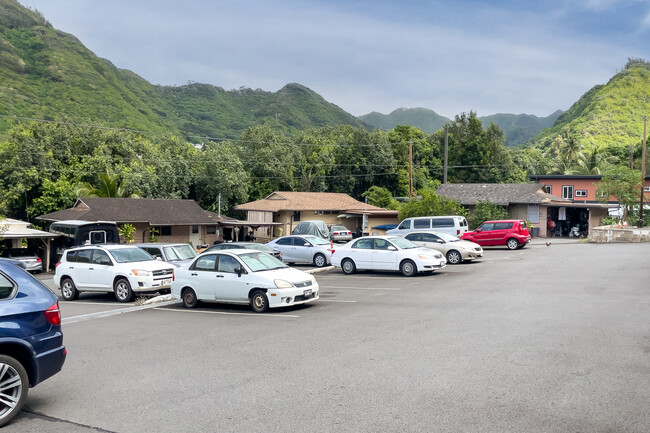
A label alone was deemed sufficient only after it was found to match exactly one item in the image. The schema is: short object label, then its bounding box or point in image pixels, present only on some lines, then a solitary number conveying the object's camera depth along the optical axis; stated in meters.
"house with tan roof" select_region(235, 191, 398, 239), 56.19
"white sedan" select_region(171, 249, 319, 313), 14.20
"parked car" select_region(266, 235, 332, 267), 27.59
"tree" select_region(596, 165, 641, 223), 47.00
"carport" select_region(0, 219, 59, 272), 32.15
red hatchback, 34.81
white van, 34.22
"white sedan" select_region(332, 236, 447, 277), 21.94
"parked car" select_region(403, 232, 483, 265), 26.94
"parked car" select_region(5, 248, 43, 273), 31.06
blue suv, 6.21
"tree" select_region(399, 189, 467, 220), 41.22
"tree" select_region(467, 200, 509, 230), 46.19
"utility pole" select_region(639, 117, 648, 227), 45.22
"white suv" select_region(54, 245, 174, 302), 17.56
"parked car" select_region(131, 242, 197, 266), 20.42
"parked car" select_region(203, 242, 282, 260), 22.48
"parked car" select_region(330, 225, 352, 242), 50.31
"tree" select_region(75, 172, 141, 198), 50.97
